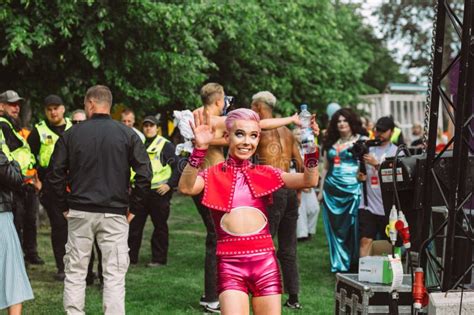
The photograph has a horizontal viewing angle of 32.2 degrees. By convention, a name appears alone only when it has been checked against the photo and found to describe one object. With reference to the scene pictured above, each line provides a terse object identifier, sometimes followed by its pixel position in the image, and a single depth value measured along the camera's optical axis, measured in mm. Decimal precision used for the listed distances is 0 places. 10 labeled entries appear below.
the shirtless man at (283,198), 7648
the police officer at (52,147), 9297
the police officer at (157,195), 10344
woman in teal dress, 9836
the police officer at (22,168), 8101
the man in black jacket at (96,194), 6742
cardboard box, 6211
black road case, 6086
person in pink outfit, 4918
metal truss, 5543
